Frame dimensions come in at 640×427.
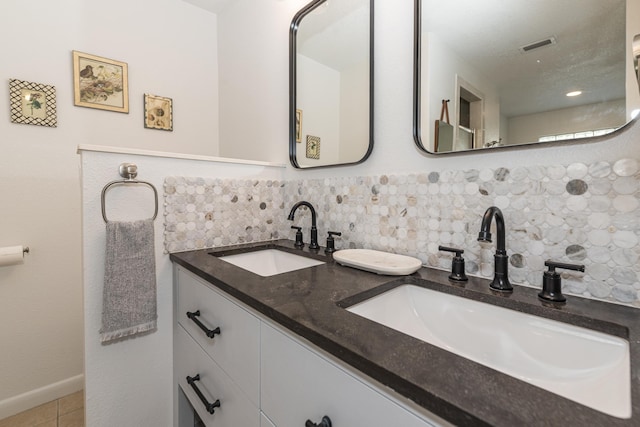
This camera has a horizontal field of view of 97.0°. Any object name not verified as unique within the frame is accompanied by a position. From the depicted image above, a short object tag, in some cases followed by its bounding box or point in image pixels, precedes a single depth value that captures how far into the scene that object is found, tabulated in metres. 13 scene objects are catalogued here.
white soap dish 0.82
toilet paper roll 1.32
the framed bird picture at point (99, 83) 1.57
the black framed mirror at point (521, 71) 0.62
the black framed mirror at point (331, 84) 1.11
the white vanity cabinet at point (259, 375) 0.44
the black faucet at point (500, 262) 0.70
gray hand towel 0.97
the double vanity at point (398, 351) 0.35
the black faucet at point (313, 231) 1.25
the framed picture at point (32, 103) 1.40
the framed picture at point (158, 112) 1.82
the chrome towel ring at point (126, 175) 0.99
